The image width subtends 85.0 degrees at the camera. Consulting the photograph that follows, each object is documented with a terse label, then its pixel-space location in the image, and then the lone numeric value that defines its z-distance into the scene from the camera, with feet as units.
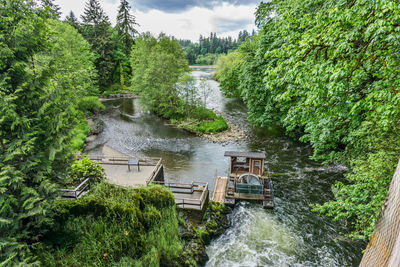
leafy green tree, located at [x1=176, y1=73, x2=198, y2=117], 98.05
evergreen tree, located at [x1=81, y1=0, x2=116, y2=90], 146.82
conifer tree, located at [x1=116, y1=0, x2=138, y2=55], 157.90
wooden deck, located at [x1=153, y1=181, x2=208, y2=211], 37.01
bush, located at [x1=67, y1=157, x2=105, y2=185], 36.83
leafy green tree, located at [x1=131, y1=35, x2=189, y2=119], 98.22
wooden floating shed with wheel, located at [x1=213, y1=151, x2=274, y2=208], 44.39
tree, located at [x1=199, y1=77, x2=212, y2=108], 107.04
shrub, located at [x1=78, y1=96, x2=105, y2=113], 89.43
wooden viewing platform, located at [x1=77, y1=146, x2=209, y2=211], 37.60
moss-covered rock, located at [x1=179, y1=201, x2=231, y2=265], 30.78
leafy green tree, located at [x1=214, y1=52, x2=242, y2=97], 106.22
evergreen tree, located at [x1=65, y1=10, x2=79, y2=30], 148.25
